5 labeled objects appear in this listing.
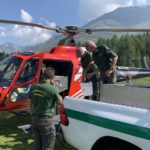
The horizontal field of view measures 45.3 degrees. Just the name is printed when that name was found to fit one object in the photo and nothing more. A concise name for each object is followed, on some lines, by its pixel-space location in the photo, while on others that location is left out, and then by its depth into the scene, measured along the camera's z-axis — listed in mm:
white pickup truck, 1834
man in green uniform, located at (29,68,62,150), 2561
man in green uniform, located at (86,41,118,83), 3656
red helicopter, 4097
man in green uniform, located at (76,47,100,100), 3912
